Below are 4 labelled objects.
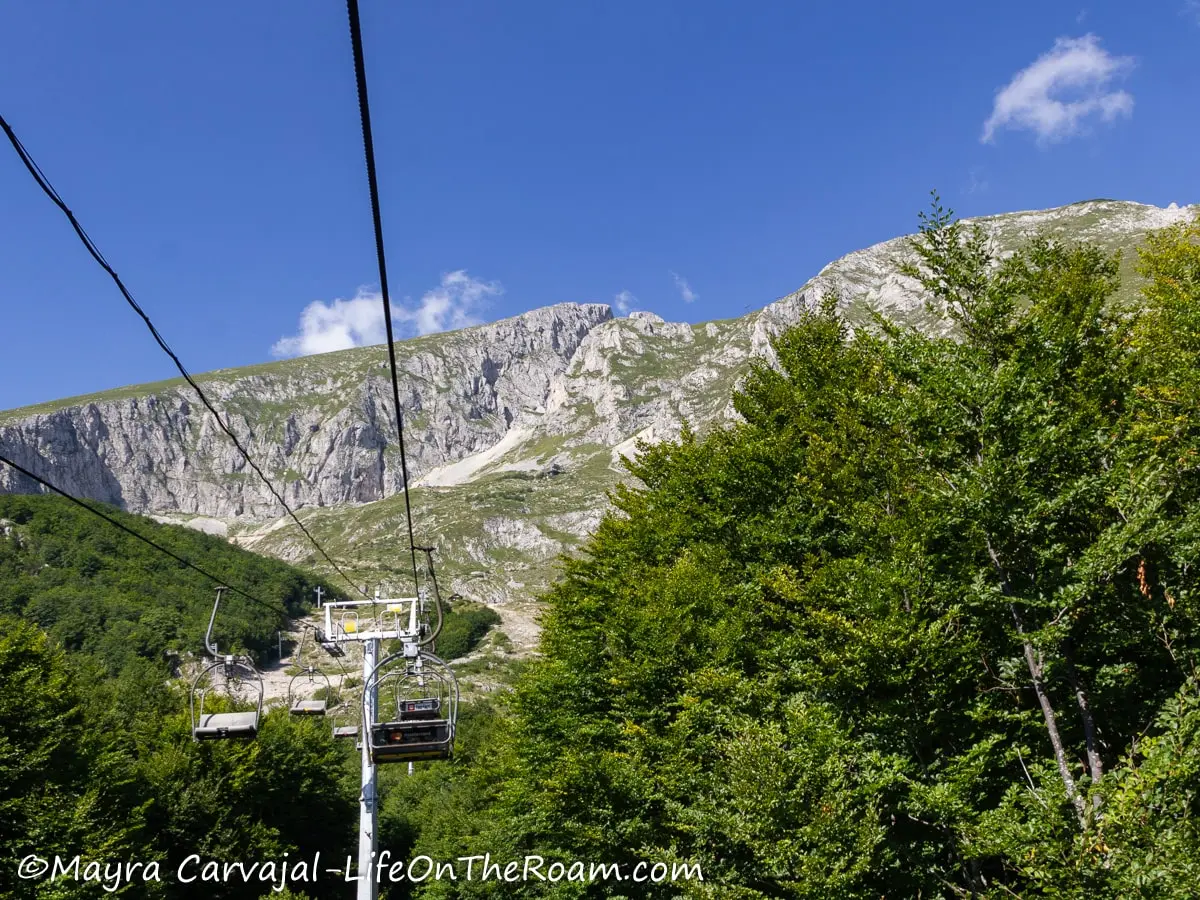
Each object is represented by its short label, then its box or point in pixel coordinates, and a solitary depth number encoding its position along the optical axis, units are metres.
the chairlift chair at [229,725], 20.09
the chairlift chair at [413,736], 18.88
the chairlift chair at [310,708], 28.16
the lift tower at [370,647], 21.92
